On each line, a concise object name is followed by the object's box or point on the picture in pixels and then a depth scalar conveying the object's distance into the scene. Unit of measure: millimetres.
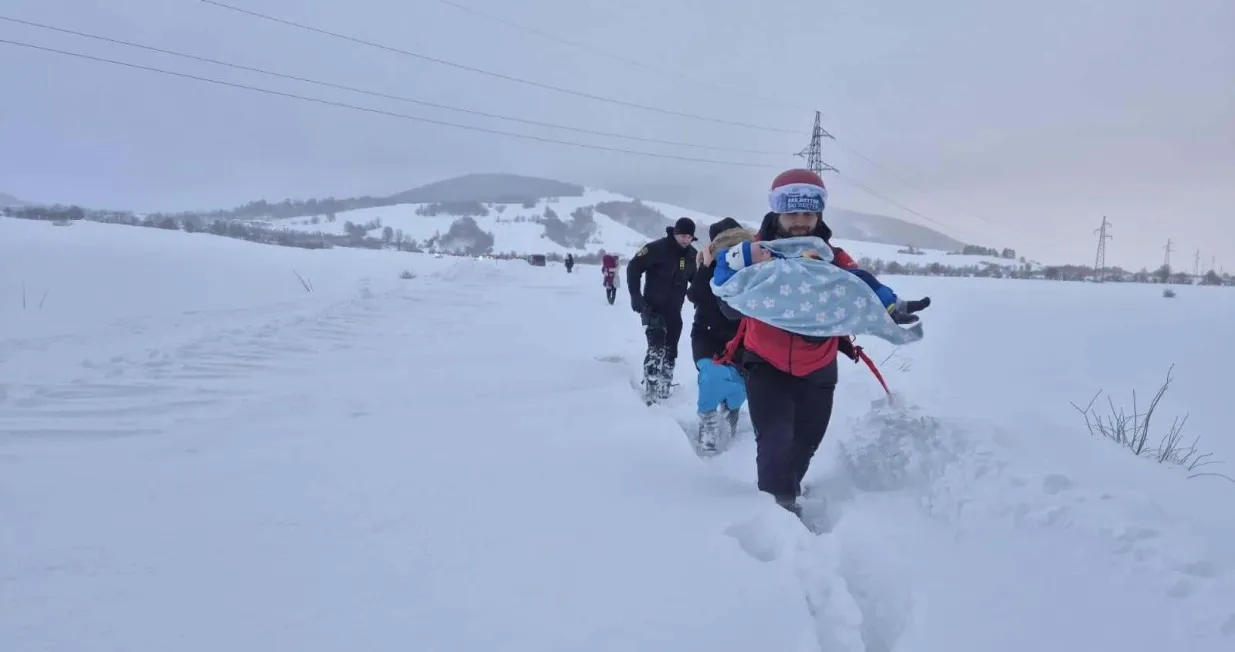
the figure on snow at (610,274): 17344
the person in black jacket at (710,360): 3877
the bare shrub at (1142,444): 3984
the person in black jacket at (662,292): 5391
